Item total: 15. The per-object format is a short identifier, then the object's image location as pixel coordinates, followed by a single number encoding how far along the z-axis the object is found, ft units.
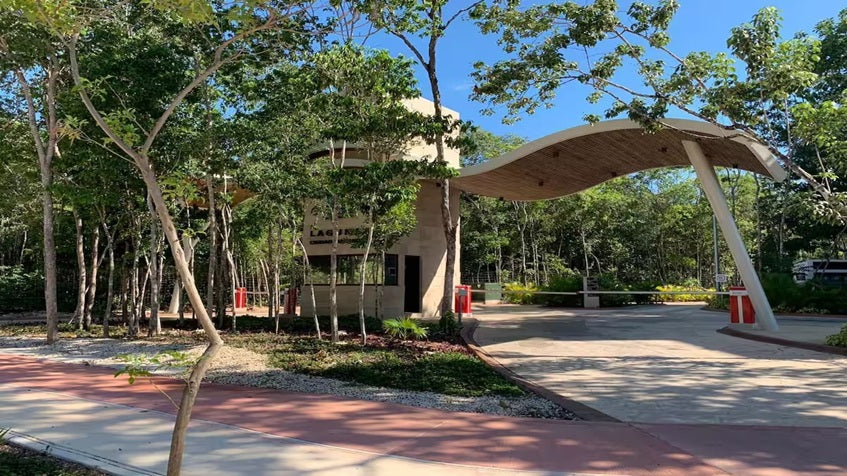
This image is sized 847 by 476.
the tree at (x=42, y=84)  35.65
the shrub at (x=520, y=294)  94.38
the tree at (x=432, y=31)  25.46
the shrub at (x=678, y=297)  97.47
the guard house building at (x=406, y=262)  62.64
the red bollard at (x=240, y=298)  95.91
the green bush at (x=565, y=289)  85.05
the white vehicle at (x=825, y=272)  78.12
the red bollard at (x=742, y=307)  48.73
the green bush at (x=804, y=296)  63.82
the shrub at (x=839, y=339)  35.78
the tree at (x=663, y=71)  30.45
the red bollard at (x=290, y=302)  68.12
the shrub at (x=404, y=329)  40.43
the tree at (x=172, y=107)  10.97
